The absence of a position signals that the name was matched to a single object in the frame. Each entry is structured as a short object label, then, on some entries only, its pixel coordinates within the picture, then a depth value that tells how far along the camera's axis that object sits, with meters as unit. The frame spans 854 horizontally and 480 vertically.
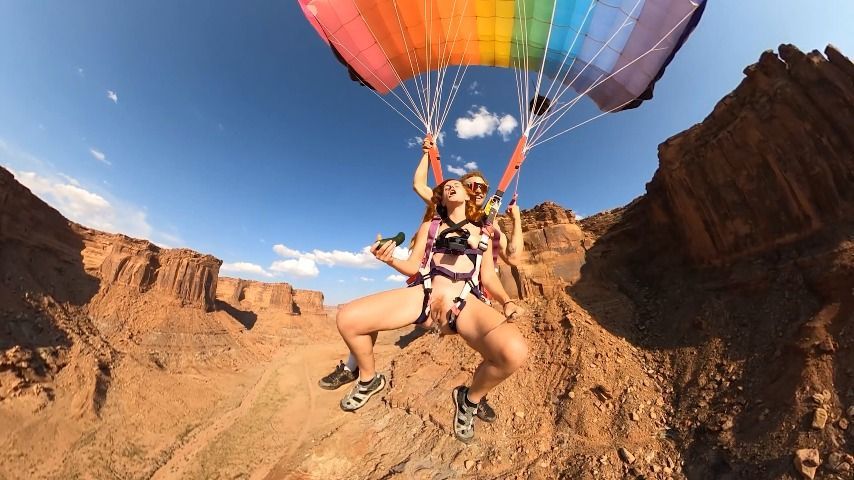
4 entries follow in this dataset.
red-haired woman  3.18
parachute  7.99
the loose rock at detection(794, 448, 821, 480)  7.31
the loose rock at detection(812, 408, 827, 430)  7.94
